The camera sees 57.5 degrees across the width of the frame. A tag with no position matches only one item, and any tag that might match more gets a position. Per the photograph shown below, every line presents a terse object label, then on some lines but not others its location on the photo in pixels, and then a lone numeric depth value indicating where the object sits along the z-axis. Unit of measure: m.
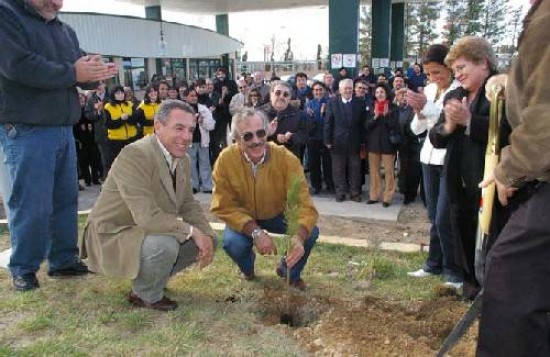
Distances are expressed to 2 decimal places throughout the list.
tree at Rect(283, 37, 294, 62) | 73.84
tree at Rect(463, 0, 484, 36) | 27.58
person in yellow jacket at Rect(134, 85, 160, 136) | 7.97
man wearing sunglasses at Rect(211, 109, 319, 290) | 3.54
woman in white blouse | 3.63
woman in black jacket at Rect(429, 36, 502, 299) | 3.04
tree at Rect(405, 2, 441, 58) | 33.81
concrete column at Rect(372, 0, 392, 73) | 19.38
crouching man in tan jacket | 3.09
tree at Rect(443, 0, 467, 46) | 27.28
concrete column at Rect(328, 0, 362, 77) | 13.54
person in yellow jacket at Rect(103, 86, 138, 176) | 7.97
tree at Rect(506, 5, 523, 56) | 26.30
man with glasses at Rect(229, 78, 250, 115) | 9.03
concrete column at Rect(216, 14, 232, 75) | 28.96
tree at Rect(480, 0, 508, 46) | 28.89
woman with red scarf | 6.80
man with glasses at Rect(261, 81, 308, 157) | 6.91
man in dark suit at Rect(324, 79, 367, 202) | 7.09
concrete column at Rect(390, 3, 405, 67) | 23.79
